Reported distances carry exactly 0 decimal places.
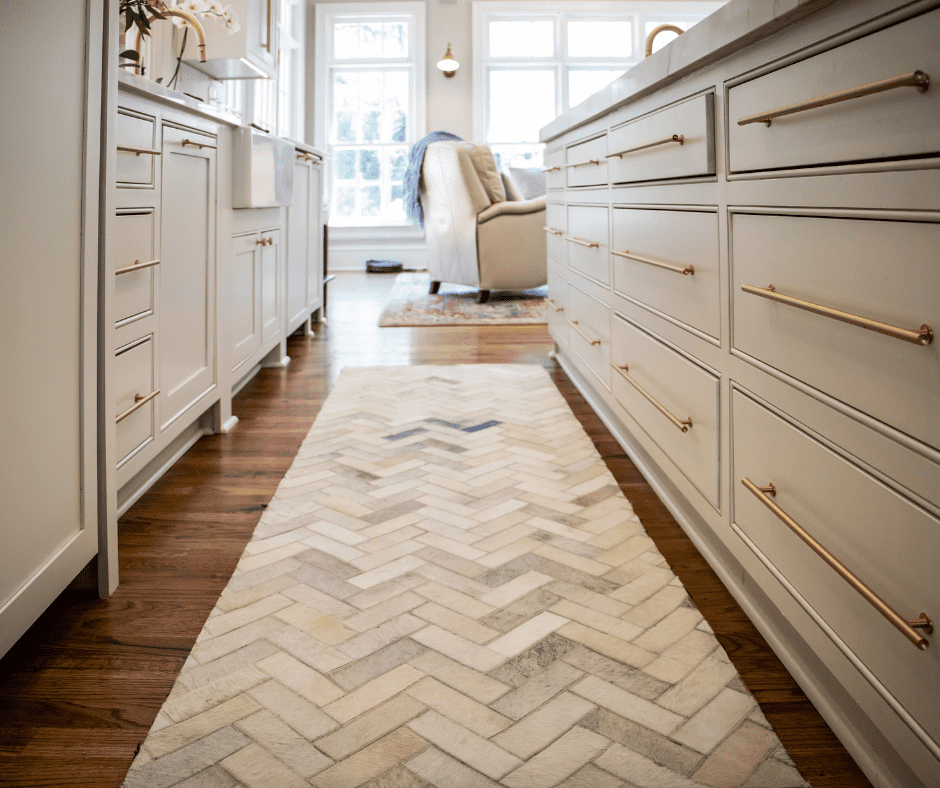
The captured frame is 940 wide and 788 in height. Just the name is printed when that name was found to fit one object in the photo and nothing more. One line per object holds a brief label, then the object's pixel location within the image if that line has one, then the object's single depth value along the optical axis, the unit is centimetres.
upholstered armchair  540
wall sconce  810
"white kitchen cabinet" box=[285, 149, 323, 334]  388
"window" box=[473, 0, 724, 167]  829
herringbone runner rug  100
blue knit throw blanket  587
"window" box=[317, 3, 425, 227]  823
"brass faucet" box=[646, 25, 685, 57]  216
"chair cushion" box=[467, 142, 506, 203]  550
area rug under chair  488
